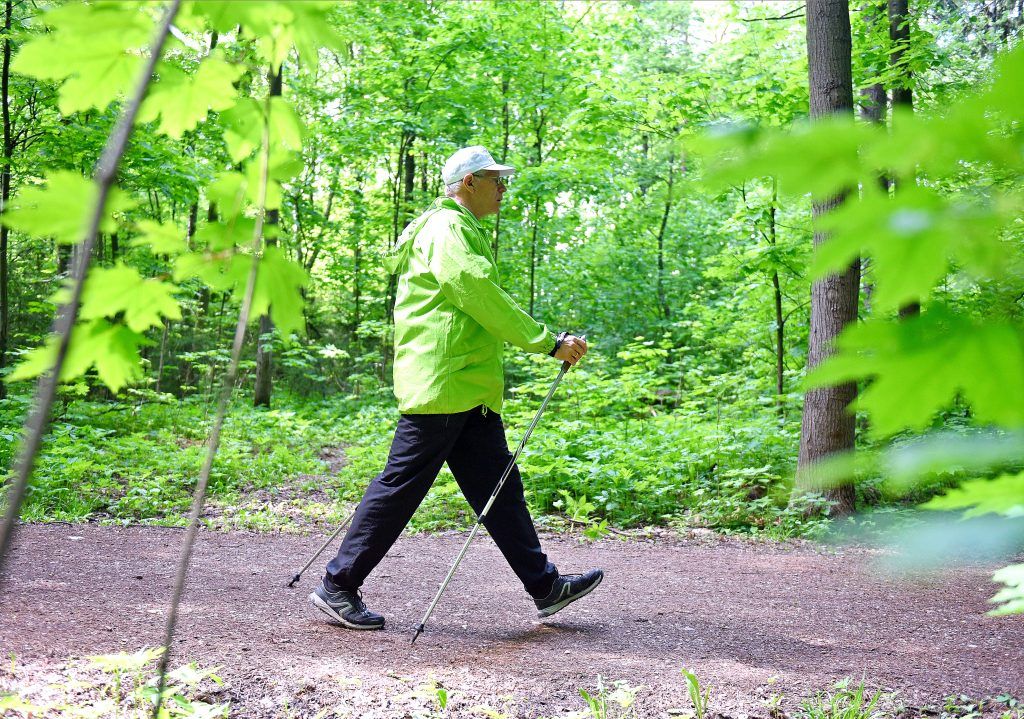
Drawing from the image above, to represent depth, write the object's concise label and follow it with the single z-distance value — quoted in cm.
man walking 331
